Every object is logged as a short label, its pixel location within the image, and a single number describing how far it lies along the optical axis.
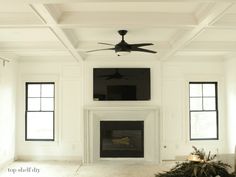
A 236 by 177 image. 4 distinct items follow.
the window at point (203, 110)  7.45
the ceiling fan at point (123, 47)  4.49
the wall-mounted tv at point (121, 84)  7.16
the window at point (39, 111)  7.40
